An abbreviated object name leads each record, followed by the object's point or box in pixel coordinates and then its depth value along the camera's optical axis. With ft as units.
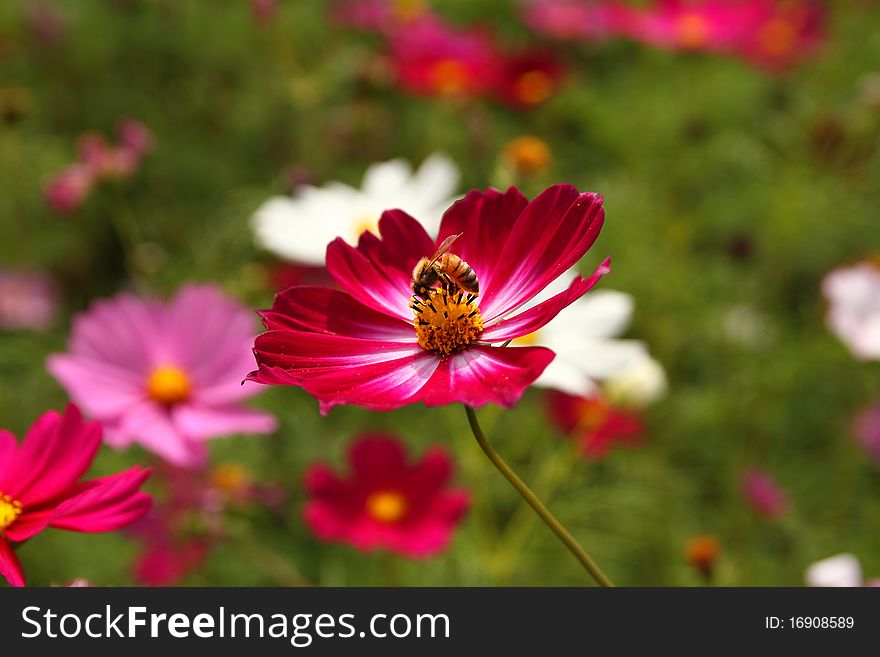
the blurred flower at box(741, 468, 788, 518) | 4.02
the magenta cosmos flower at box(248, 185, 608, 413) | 1.47
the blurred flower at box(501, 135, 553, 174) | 3.13
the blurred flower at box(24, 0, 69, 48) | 5.67
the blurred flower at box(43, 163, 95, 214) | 3.48
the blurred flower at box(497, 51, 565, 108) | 5.11
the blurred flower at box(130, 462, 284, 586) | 3.02
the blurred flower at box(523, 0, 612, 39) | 6.32
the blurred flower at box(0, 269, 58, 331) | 4.62
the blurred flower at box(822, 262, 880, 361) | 3.39
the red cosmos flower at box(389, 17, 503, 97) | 5.05
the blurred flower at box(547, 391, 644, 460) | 3.61
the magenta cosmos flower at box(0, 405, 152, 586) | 1.47
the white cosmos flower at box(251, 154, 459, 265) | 2.65
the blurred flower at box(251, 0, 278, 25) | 5.06
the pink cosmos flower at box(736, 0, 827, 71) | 5.42
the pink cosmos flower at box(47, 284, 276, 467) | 2.61
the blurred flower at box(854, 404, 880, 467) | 4.35
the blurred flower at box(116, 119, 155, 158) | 3.40
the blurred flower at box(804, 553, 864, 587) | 2.04
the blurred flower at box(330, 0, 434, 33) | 5.81
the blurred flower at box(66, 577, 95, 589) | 1.49
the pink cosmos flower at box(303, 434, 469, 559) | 3.14
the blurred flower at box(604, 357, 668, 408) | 3.22
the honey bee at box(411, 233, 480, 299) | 1.63
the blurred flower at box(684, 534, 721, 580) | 2.19
